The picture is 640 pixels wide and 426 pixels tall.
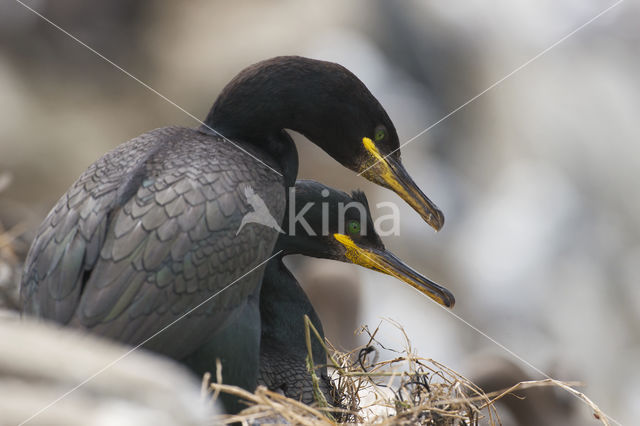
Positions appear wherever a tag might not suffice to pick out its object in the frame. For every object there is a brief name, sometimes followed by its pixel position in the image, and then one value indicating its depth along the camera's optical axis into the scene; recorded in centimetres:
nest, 638
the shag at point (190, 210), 639
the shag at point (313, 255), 654
